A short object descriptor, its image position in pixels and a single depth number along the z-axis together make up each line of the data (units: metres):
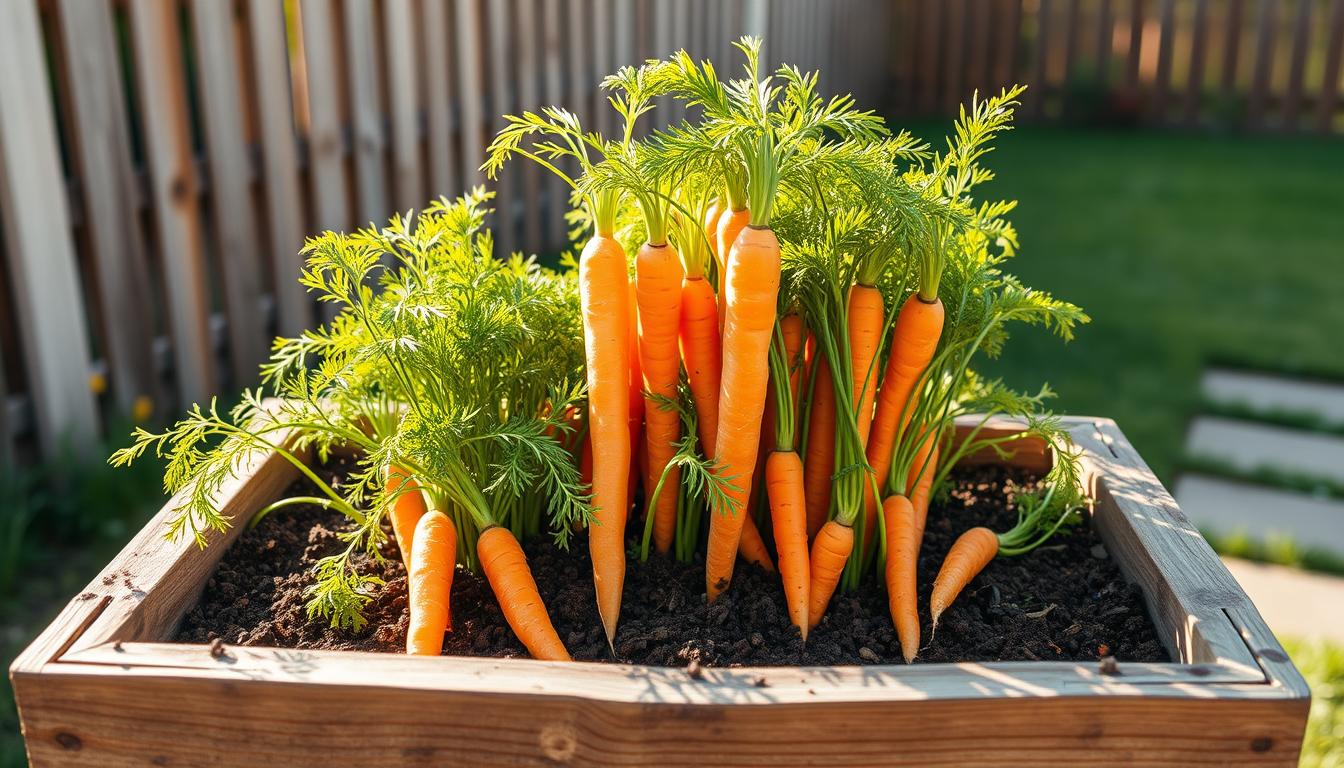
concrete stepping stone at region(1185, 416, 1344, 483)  3.49
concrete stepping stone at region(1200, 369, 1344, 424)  3.85
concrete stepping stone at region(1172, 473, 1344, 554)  3.12
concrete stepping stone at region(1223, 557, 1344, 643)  2.67
